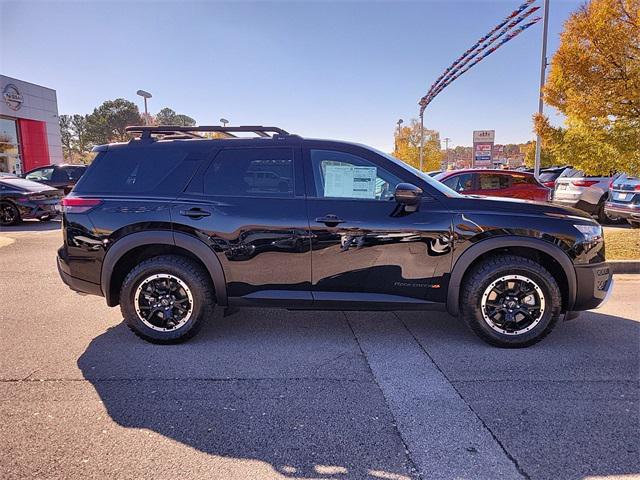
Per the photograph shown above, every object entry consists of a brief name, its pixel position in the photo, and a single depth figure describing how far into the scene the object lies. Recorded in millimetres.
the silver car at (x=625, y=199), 8586
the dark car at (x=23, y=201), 11242
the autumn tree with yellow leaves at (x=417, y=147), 32812
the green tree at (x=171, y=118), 70069
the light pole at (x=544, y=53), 12732
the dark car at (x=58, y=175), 13680
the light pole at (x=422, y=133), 30125
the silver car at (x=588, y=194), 11219
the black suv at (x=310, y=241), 3529
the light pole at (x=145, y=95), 18269
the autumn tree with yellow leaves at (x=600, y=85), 6609
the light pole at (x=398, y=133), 36919
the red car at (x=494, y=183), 9406
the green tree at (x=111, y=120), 59562
